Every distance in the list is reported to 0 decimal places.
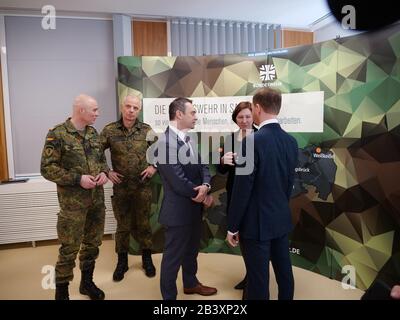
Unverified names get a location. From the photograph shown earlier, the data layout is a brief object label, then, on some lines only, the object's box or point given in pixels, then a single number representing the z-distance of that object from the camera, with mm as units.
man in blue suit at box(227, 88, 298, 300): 1853
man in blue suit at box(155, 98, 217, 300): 2188
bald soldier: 2311
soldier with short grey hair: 2975
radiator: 3748
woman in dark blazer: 2439
